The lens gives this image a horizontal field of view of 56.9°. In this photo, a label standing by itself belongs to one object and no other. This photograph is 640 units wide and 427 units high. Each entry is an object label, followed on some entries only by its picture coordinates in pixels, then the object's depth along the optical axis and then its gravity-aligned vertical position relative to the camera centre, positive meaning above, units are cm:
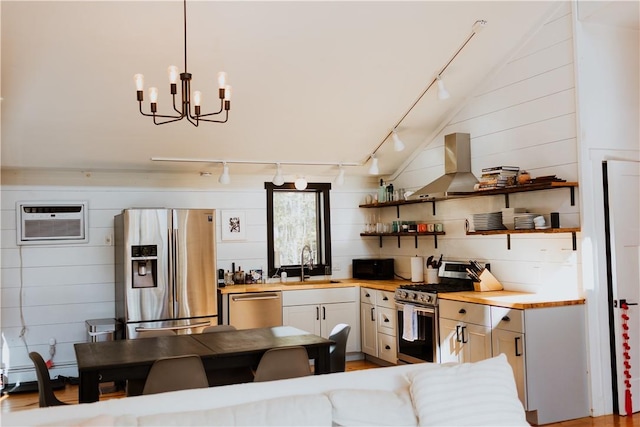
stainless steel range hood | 549 +62
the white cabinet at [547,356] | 427 -93
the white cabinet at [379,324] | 595 -93
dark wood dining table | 329 -69
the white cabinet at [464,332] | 463 -82
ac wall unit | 579 +21
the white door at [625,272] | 451 -35
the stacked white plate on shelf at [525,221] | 472 +7
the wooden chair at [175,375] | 328 -76
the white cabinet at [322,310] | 623 -80
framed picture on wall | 657 +15
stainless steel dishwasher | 602 -74
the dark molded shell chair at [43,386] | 344 -83
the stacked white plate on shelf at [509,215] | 491 +13
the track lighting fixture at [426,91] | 474 +121
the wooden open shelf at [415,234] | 614 -1
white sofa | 221 -66
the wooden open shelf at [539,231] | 448 -1
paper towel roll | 635 -39
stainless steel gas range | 525 -72
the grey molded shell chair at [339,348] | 429 -82
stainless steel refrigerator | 553 -29
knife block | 522 -46
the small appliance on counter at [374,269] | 686 -40
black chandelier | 317 +83
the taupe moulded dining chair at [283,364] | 347 -76
